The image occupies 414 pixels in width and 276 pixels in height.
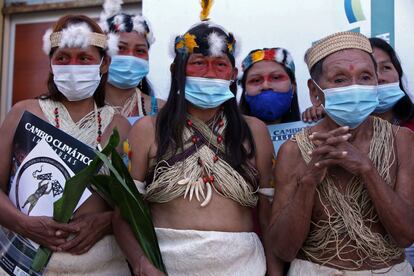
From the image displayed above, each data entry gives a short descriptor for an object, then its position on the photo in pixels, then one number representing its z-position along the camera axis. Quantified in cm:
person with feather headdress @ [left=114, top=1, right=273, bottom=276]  257
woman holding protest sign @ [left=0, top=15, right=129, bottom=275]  268
